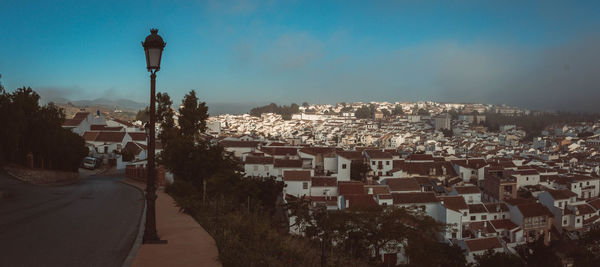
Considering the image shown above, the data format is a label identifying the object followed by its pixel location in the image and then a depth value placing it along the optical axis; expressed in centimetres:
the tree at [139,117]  7793
